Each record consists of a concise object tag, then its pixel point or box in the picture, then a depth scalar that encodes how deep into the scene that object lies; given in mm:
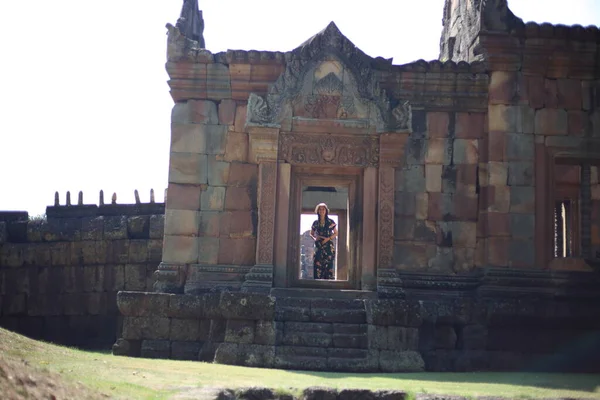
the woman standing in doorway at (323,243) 18547
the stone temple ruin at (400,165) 14500
